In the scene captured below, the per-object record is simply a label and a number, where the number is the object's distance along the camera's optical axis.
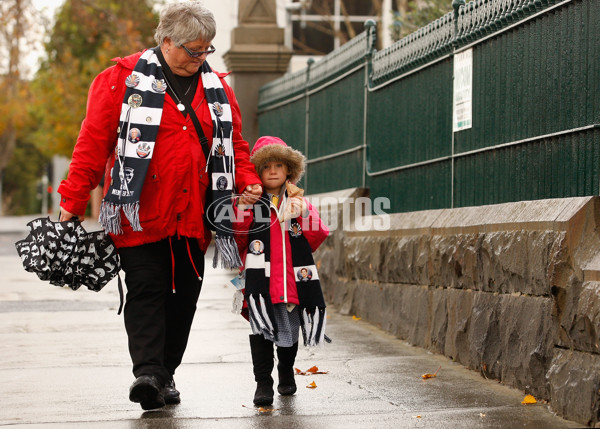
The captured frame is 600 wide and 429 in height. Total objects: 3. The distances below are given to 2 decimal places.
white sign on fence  14.34
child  11.48
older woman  10.78
